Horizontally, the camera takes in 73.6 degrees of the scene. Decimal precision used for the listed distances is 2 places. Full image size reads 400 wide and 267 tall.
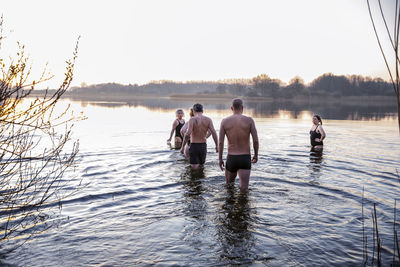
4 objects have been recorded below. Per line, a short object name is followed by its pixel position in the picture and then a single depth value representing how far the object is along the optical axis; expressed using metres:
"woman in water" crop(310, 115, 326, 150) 12.15
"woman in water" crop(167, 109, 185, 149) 12.63
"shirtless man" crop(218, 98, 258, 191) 6.33
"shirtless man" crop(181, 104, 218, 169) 8.53
